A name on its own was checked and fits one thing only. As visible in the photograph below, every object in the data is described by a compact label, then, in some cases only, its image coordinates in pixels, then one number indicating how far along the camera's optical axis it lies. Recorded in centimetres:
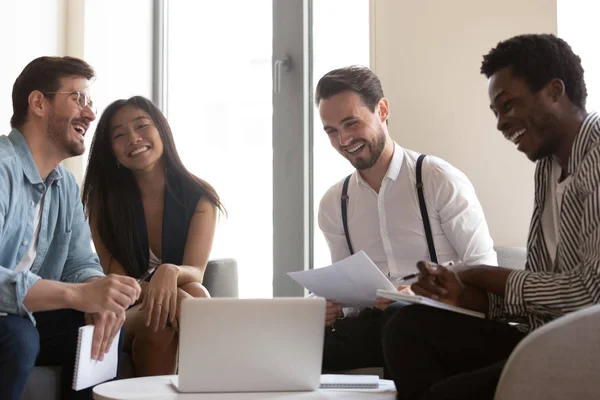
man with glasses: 205
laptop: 181
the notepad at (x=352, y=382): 189
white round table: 175
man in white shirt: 251
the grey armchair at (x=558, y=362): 138
